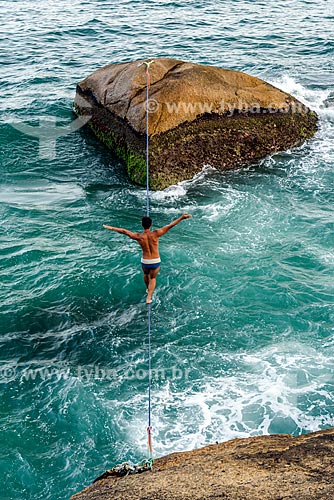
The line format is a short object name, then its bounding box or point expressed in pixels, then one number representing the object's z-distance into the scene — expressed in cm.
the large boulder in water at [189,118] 2111
